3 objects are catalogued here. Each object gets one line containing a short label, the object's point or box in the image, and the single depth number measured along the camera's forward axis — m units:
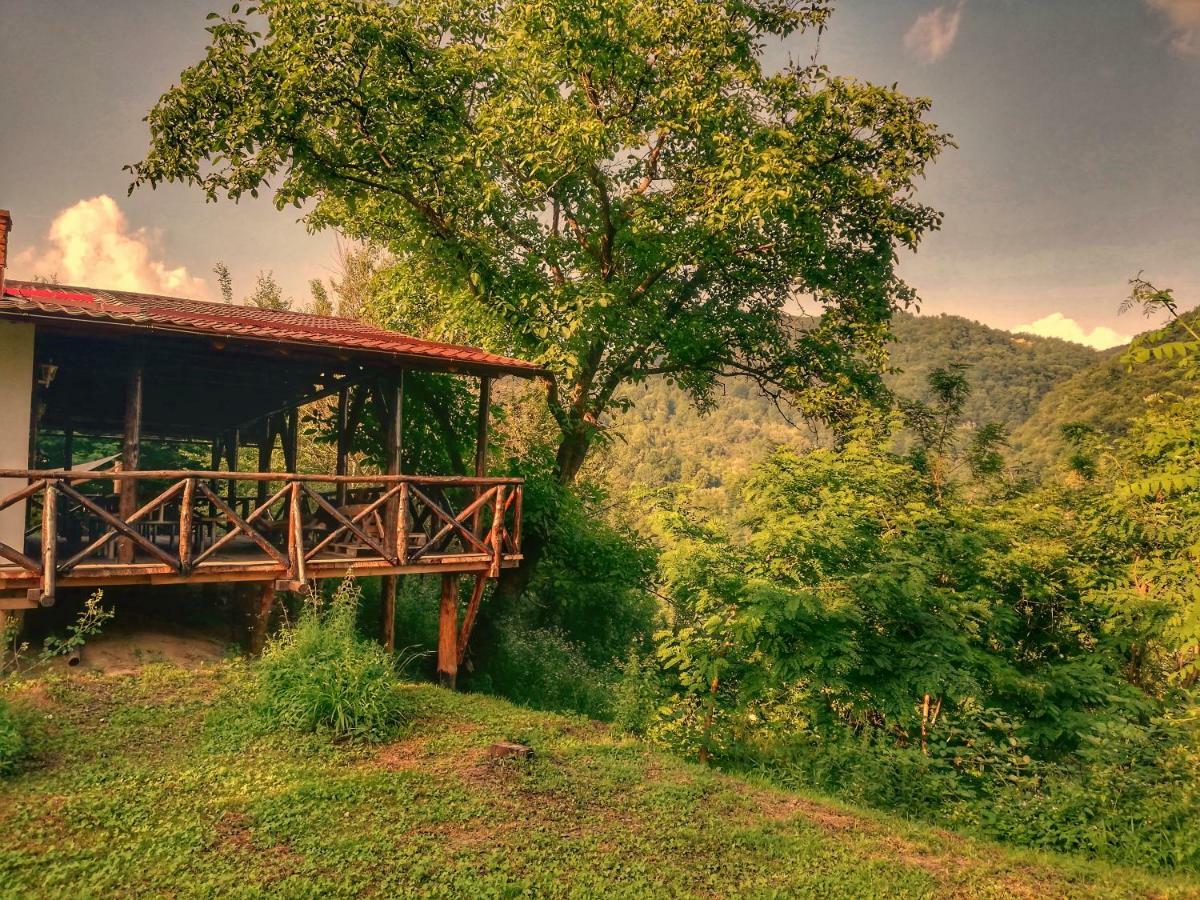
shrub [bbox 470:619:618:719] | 14.80
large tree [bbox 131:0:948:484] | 12.75
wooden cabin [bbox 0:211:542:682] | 8.52
